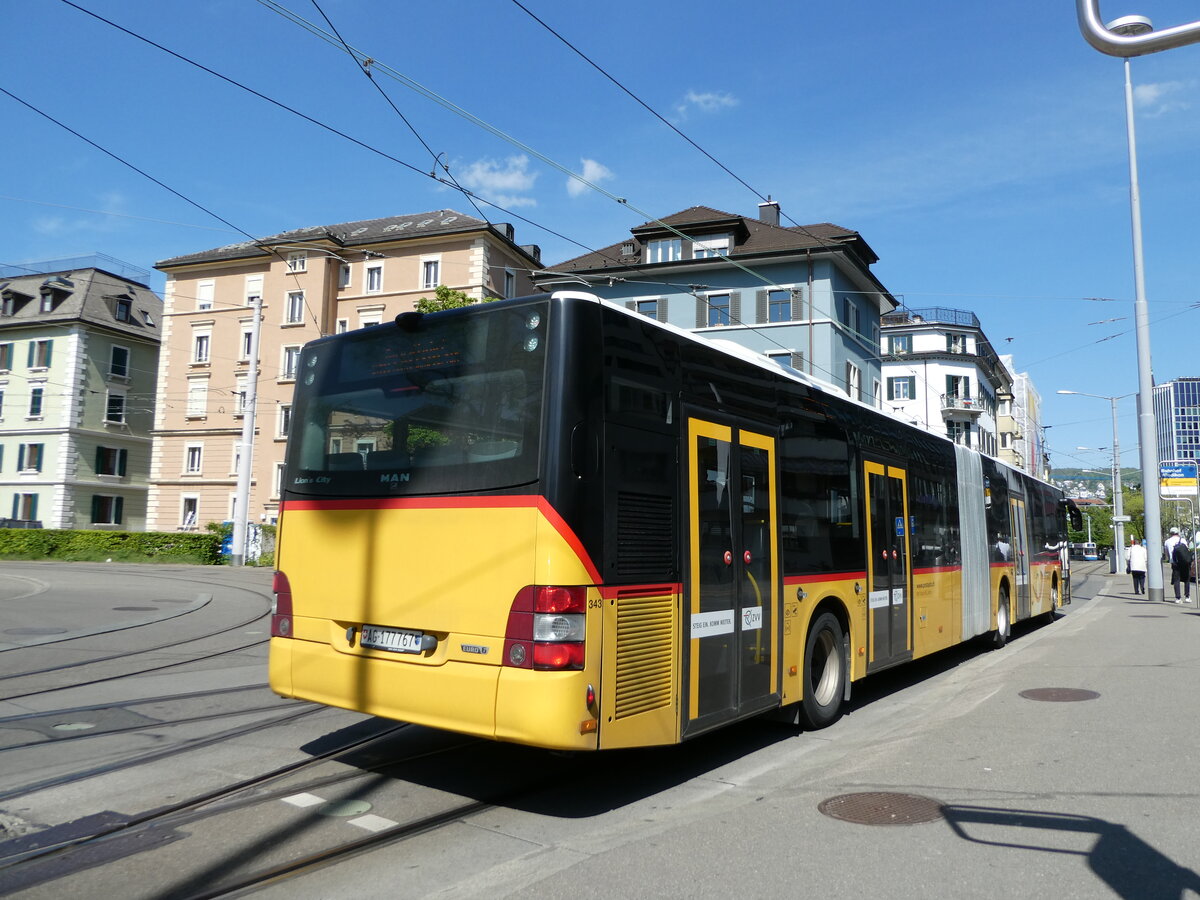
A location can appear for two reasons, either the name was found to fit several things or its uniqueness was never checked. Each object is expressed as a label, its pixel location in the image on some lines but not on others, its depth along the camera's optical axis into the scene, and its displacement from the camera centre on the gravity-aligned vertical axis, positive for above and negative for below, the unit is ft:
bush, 119.96 -0.32
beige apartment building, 149.18 +38.43
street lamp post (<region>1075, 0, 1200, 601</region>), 82.23 +14.01
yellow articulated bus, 17.22 +0.41
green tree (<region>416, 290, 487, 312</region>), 91.35 +24.10
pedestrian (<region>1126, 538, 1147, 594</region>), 98.07 -0.66
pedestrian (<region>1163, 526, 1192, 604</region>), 81.10 -0.16
